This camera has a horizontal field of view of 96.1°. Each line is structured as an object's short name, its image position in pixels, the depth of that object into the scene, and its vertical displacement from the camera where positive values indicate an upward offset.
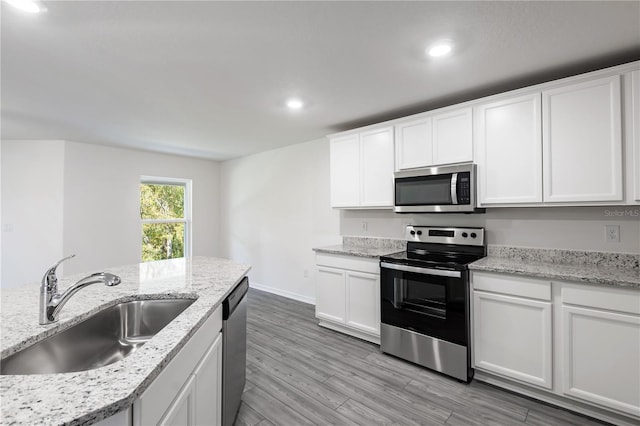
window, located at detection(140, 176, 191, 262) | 4.91 -0.02
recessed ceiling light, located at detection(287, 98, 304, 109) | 2.65 +1.07
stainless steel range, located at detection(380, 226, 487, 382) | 2.26 -0.73
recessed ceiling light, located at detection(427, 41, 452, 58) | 1.78 +1.06
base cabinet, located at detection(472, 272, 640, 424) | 1.74 -0.85
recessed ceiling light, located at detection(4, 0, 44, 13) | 1.38 +1.03
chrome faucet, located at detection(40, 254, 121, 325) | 1.15 -0.32
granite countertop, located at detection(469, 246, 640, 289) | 1.83 -0.39
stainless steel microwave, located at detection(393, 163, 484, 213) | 2.50 +0.24
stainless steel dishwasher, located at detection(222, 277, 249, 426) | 1.59 -0.81
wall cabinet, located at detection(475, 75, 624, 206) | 1.93 +0.51
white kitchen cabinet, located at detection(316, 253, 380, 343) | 2.89 -0.85
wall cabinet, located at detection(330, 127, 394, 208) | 3.03 +0.52
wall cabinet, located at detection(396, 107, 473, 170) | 2.53 +0.71
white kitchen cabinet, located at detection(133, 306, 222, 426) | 0.86 -0.64
